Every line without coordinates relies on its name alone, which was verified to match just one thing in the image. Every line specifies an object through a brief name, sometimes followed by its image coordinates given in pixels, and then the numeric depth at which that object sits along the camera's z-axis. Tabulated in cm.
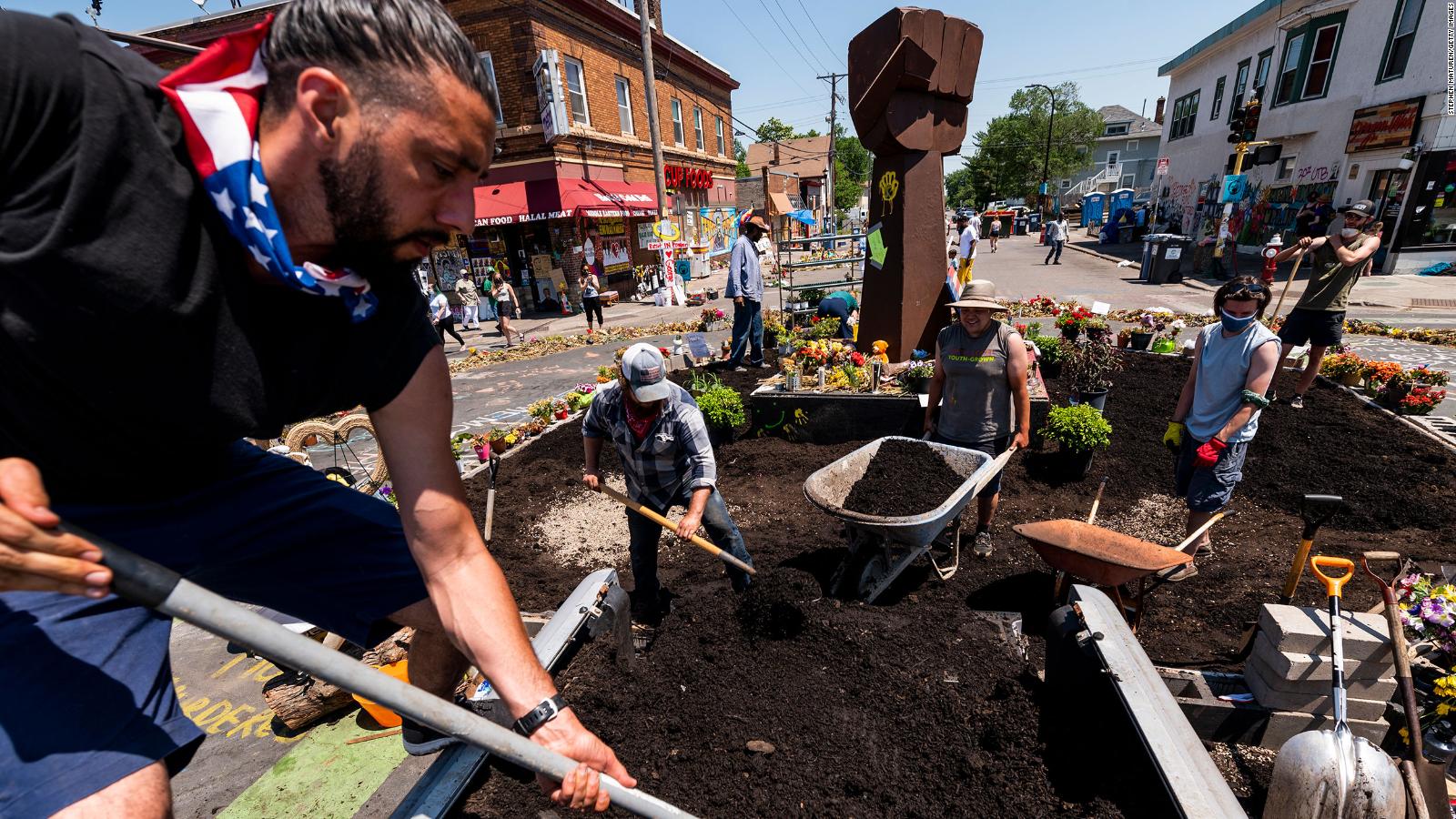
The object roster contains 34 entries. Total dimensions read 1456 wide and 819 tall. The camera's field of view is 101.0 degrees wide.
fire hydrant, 812
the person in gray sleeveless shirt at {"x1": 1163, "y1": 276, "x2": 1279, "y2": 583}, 379
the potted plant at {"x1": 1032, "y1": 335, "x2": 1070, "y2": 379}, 833
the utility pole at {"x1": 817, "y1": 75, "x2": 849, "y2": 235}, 3647
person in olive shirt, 670
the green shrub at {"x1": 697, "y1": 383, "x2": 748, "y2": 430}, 685
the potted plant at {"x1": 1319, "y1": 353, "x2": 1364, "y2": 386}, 734
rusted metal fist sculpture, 730
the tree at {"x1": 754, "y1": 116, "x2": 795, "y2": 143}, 8750
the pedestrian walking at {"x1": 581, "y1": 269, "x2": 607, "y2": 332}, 1503
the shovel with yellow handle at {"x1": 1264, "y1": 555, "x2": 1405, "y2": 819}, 214
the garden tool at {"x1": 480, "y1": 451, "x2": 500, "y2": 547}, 470
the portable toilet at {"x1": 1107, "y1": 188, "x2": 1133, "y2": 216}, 3294
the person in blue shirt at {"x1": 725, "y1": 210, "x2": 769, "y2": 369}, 929
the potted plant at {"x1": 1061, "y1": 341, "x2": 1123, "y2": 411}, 681
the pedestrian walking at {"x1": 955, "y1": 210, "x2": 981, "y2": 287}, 1651
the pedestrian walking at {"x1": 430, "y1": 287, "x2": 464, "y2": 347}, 1266
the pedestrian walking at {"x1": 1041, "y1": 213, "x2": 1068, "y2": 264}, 2338
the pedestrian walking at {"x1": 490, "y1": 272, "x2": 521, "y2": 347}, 1464
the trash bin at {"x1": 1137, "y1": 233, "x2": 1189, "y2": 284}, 1706
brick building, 1672
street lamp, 4553
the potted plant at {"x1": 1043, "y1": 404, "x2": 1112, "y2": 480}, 555
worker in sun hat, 443
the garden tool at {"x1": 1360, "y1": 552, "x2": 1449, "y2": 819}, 226
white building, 1437
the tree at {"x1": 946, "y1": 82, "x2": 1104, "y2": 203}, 5406
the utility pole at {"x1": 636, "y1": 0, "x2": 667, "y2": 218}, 1638
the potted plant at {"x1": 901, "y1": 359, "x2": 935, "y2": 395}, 668
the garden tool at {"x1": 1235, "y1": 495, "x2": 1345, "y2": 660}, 314
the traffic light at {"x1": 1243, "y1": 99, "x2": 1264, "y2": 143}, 1166
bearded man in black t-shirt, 99
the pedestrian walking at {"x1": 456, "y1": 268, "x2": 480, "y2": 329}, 1669
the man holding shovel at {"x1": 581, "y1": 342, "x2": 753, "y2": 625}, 358
